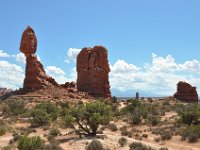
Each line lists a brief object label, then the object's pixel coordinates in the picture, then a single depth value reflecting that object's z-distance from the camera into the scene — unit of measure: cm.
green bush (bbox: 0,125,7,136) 2725
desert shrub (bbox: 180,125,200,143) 2412
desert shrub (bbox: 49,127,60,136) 2603
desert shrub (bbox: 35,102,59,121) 3874
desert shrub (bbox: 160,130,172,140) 2488
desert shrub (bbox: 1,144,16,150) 2145
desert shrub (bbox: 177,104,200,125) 3122
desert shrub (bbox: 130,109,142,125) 3245
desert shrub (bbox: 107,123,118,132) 2864
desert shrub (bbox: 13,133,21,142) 2408
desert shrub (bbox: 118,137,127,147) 2234
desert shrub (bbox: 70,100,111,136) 2572
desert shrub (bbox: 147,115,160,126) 3206
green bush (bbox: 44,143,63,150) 2090
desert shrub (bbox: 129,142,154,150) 2082
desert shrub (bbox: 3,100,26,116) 4259
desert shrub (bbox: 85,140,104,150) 2088
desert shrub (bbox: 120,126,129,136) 2652
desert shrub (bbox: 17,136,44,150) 1972
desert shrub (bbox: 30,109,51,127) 3212
